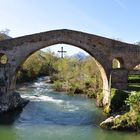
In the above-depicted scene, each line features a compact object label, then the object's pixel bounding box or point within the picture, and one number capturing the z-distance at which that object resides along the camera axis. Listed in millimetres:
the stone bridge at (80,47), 12013
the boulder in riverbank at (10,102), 11709
